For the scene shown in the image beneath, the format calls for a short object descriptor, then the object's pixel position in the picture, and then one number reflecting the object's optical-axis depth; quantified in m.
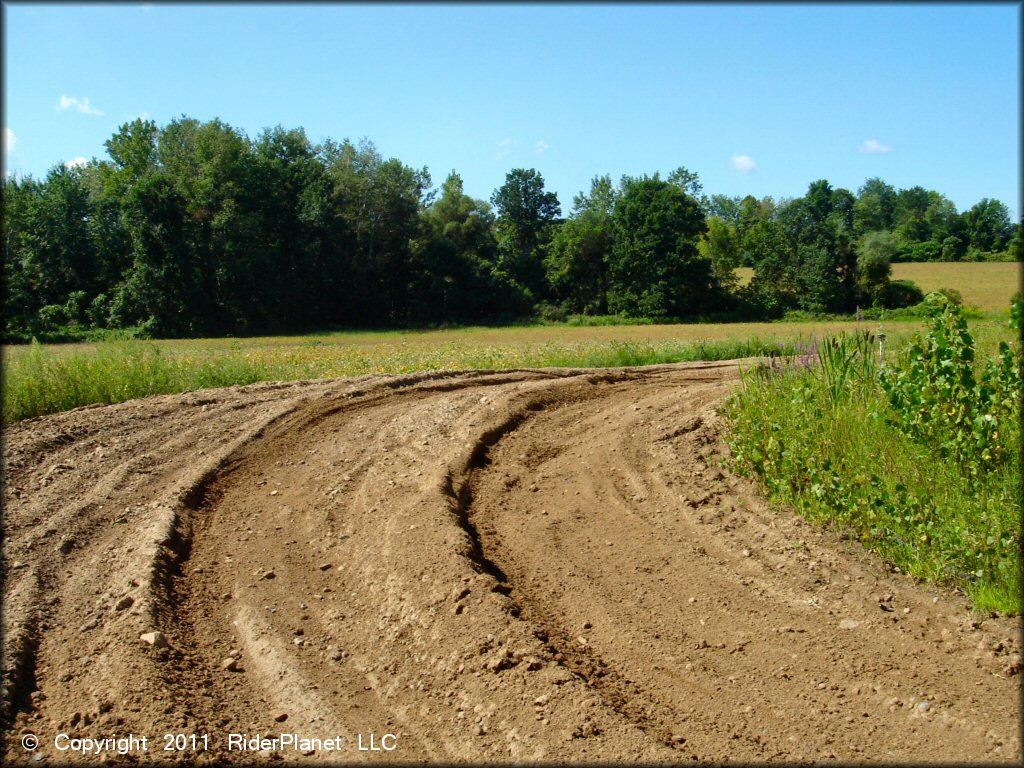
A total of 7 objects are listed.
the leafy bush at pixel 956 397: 5.23
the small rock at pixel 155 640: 4.47
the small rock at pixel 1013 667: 3.91
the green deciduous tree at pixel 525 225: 58.06
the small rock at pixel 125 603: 4.89
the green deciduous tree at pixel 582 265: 55.88
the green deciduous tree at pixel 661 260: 52.69
